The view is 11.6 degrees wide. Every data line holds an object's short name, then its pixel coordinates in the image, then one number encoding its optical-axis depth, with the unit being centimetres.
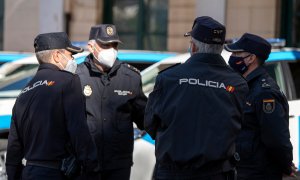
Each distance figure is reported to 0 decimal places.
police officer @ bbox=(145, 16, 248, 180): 863
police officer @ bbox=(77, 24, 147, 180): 1151
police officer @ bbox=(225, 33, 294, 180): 991
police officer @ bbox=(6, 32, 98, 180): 955
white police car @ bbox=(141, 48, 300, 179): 1414
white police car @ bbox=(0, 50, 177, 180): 1370
